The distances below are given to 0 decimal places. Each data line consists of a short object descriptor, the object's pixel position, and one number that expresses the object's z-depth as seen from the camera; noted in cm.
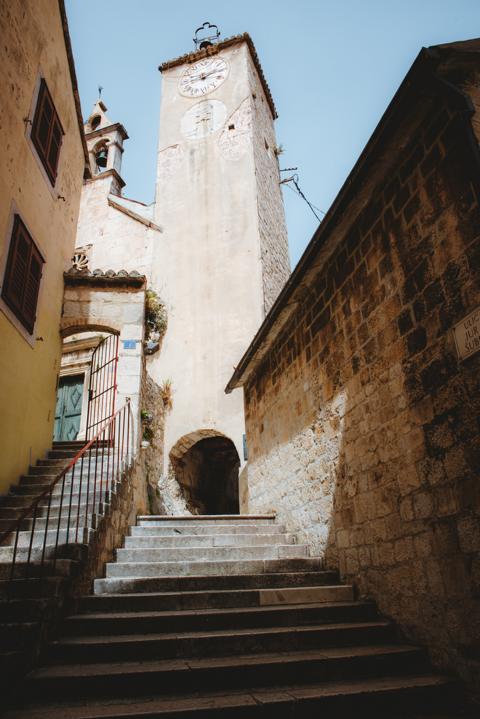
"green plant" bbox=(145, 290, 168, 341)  1131
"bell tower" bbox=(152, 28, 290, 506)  1058
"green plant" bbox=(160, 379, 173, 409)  1047
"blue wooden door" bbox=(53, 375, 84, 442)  1048
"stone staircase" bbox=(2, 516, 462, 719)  272
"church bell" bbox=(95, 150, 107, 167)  1872
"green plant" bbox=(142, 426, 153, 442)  927
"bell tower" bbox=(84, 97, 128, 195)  1738
